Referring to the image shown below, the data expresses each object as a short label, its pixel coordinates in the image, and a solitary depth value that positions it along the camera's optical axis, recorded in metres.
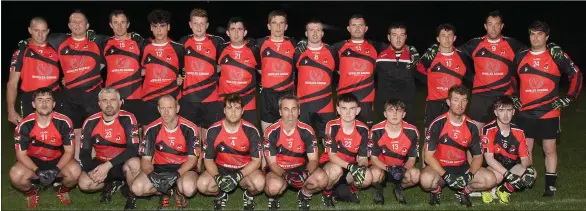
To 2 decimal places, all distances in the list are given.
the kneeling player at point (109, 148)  6.85
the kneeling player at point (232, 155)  6.64
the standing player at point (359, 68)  7.82
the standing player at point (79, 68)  7.70
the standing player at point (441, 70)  7.76
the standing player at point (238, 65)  7.74
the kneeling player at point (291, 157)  6.63
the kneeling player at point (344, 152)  6.81
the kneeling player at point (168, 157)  6.59
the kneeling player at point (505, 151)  6.84
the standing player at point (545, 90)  7.33
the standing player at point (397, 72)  7.92
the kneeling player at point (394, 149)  6.88
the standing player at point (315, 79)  7.77
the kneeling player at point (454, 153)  6.77
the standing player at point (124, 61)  7.73
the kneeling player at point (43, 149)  6.75
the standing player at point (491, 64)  7.74
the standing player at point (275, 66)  7.75
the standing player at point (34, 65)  7.63
